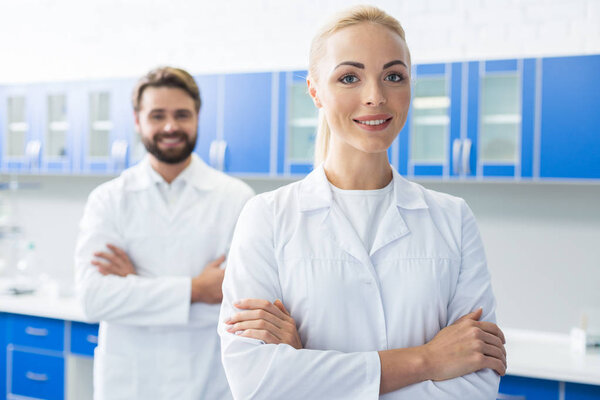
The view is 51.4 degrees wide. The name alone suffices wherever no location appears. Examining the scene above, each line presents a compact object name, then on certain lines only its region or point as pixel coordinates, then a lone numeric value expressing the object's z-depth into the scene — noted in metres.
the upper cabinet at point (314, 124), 2.88
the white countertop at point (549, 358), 2.61
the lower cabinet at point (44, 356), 3.62
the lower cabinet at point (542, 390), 2.62
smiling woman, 1.28
